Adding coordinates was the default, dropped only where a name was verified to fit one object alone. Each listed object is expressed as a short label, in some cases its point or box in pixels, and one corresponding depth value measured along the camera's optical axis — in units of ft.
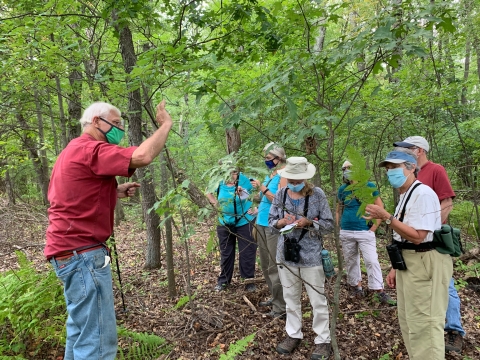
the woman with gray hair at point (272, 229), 13.14
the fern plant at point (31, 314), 10.77
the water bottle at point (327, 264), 10.42
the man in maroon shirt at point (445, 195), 11.00
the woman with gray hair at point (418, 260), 8.16
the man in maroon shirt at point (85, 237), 7.37
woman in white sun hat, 10.73
